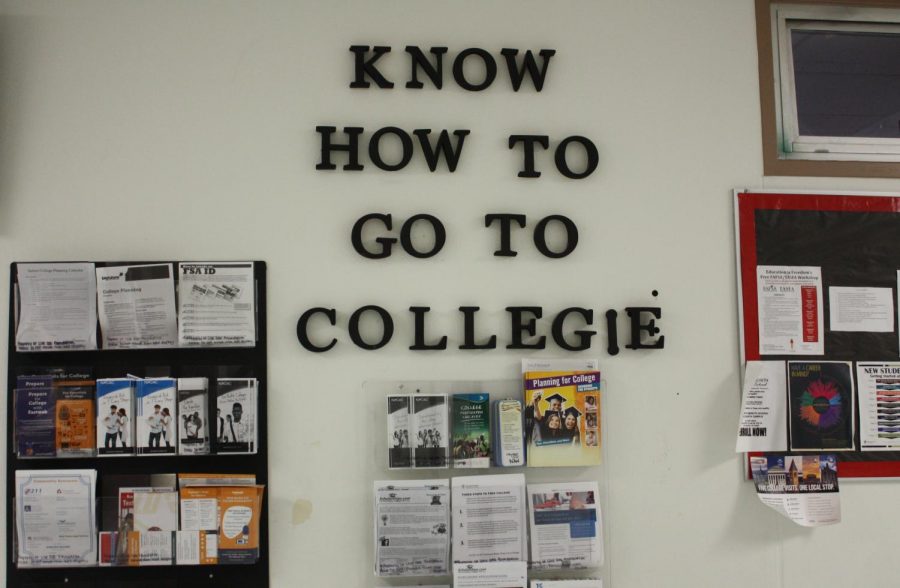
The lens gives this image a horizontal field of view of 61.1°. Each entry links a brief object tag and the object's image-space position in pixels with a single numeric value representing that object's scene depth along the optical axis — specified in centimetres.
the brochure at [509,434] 216
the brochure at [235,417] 211
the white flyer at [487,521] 214
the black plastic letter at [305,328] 217
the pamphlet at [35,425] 210
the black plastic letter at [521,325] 221
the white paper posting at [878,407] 230
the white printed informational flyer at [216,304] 213
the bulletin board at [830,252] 230
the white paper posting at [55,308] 211
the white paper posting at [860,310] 231
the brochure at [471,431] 217
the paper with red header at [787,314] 229
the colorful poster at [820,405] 228
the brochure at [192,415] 211
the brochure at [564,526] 216
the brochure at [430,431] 215
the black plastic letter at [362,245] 220
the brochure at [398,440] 215
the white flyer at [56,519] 208
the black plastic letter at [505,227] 222
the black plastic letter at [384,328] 218
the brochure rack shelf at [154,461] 211
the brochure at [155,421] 210
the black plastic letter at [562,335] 222
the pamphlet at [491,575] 211
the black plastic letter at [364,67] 223
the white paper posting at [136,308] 213
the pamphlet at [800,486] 224
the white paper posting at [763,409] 226
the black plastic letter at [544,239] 223
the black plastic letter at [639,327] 223
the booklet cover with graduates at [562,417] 217
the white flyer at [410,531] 212
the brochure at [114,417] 210
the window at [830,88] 237
